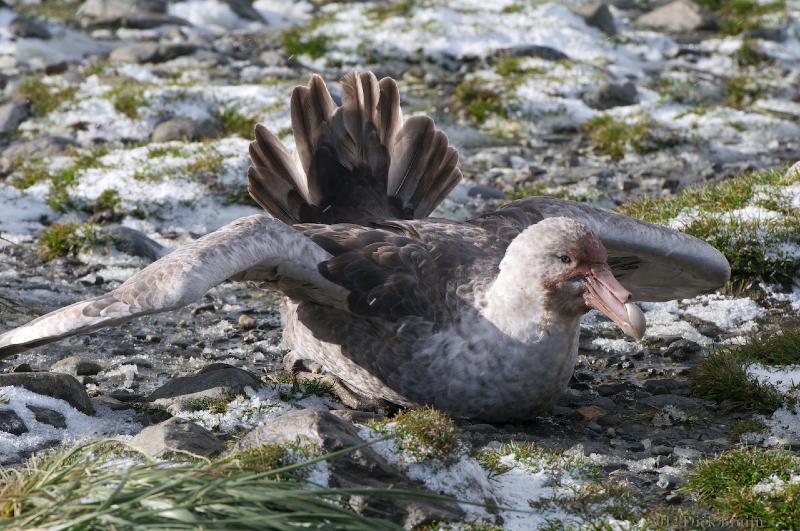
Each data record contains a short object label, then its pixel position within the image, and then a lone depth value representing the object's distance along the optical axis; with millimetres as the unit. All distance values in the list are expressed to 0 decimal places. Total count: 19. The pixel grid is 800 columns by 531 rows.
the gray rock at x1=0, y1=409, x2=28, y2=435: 10117
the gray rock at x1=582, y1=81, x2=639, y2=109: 22641
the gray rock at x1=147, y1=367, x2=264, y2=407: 11133
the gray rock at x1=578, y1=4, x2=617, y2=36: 27594
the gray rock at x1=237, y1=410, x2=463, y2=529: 8094
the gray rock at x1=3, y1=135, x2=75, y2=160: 19891
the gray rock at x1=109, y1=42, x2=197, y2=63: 25109
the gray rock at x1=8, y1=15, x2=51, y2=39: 26531
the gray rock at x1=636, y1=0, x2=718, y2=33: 28687
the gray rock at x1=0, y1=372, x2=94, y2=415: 10734
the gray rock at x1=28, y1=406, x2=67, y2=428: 10367
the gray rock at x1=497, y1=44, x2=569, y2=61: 25156
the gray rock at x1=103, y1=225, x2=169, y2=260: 16250
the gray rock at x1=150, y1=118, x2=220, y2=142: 20172
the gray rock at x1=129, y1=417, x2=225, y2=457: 8664
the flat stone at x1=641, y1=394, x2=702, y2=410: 11875
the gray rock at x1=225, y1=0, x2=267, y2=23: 29828
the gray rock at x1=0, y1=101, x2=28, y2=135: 21125
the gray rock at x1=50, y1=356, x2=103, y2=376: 12492
